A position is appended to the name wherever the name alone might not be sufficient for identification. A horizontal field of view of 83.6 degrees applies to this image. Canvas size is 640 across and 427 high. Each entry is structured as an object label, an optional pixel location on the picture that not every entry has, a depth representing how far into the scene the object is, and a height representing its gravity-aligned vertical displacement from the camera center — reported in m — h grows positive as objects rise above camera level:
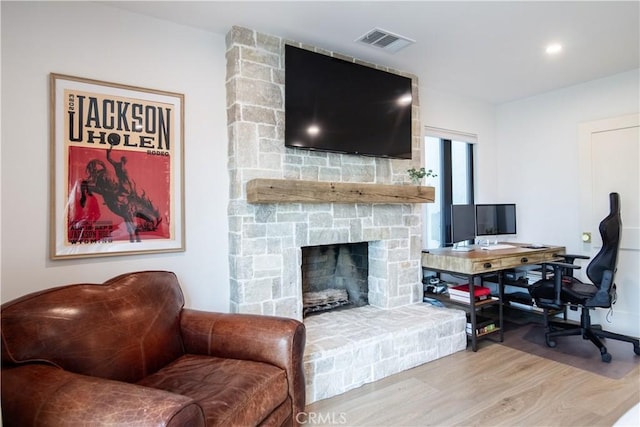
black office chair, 2.83 -0.66
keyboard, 3.59 -0.36
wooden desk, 3.02 -0.43
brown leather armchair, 1.14 -0.59
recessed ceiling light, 2.82 +1.32
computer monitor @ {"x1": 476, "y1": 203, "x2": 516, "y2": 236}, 3.77 -0.07
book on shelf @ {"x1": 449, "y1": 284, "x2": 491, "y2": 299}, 3.14 -0.69
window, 3.92 +0.43
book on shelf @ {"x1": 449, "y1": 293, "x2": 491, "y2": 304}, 3.11 -0.76
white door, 3.34 +0.19
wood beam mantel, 2.38 +0.17
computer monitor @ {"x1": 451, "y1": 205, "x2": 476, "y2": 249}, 3.52 -0.10
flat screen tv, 2.63 +0.87
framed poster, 2.04 +0.29
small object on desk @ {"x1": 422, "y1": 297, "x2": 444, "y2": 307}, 3.31 -0.83
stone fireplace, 2.46 -0.16
